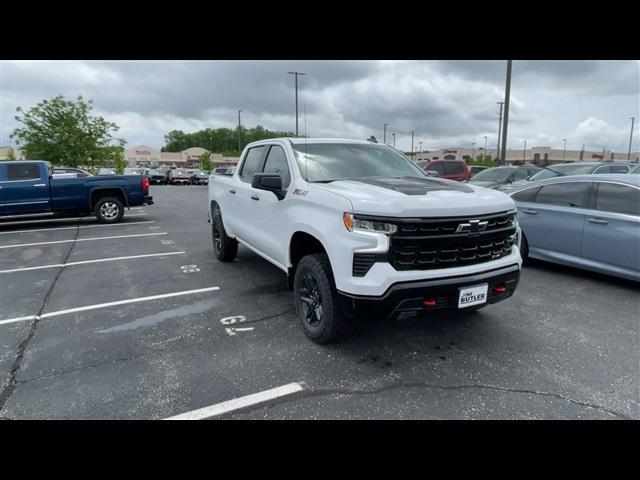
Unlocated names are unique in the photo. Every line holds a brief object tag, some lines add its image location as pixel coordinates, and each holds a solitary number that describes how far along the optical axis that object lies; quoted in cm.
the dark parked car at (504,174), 1228
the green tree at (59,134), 2453
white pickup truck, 279
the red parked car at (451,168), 1465
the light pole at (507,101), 1753
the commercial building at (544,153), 7969
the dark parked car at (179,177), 3806
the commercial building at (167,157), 7981
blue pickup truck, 984
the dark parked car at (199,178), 3725
